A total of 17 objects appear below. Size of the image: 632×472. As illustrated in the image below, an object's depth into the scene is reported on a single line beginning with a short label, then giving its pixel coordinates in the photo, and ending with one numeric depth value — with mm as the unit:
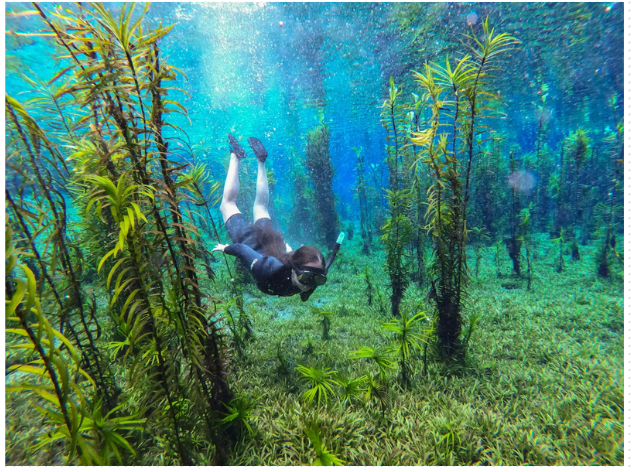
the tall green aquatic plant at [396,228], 4914
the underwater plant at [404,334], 2910
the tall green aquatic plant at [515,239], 7760
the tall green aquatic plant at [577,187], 8766
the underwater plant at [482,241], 7702
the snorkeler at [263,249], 4203
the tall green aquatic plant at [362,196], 12242
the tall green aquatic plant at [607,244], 7157
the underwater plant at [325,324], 5022
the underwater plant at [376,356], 2757
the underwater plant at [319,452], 2174
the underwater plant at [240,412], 2423
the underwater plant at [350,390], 2884
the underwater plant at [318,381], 2867
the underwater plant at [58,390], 1148
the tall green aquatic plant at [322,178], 12773
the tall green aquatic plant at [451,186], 2893
